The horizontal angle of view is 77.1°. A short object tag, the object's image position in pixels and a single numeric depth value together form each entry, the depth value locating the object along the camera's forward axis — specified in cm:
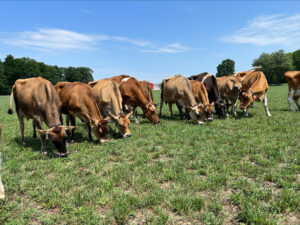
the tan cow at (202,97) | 1024
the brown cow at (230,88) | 1138
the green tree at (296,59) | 8161
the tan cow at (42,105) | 563
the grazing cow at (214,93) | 1107
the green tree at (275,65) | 7262
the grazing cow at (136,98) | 1039
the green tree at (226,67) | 10919
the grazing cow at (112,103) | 779
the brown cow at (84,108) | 705
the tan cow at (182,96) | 1005
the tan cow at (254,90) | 1060
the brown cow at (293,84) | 1227
